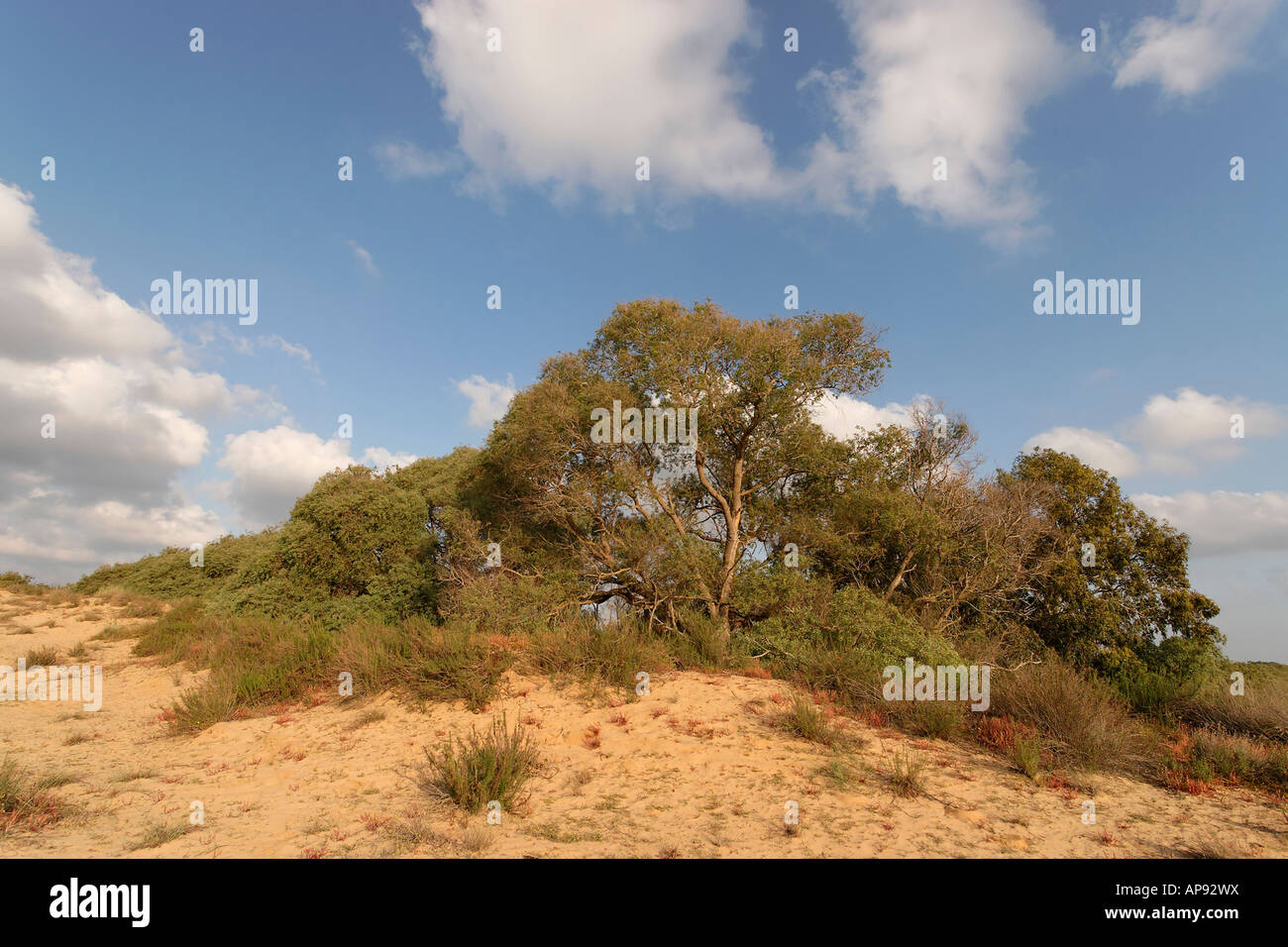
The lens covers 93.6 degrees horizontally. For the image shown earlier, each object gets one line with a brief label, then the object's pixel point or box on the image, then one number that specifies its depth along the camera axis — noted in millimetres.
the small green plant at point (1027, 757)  6820
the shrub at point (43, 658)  15836
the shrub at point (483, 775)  6328
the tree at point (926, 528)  14734
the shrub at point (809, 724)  7992
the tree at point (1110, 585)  14055
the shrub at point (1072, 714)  7312
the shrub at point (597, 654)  10711
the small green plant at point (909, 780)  6379
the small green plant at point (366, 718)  9581
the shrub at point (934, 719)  8195
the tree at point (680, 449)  14523
